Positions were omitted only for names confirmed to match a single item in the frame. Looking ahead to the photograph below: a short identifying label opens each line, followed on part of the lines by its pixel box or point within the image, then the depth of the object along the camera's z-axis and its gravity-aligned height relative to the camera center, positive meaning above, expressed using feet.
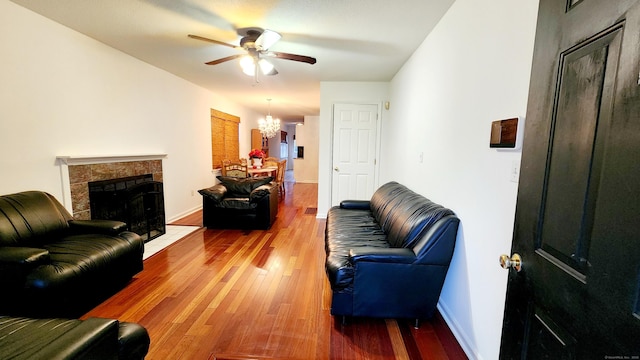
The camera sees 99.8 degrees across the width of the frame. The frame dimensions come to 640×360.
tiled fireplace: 9.28 -1.06
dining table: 19.49 -1.55
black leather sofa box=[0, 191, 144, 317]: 5.79 -2.76
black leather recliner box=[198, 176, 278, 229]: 13.71 -3.10
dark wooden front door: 1.92 -0.28
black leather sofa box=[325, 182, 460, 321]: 6.12 -2.75
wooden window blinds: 19.63 +0.88
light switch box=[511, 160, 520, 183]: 4.21 -0.24
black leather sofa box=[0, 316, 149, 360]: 3.15 -2.54
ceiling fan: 8.14 +3.30
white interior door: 15.66 +0.22
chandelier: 24.17 +2.21
